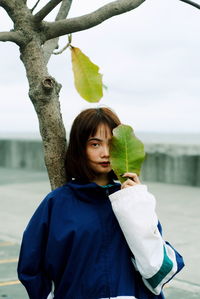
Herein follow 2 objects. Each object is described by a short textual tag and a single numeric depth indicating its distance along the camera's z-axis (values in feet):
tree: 8.80
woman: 7.38
